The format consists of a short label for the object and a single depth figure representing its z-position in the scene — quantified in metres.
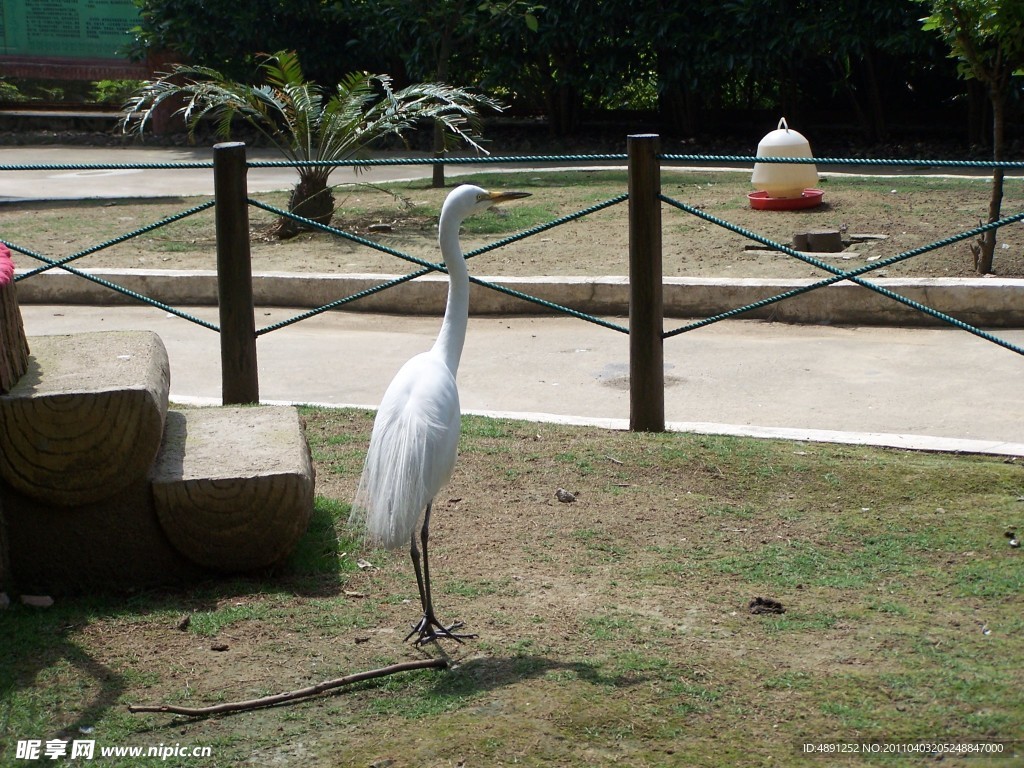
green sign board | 21.19
